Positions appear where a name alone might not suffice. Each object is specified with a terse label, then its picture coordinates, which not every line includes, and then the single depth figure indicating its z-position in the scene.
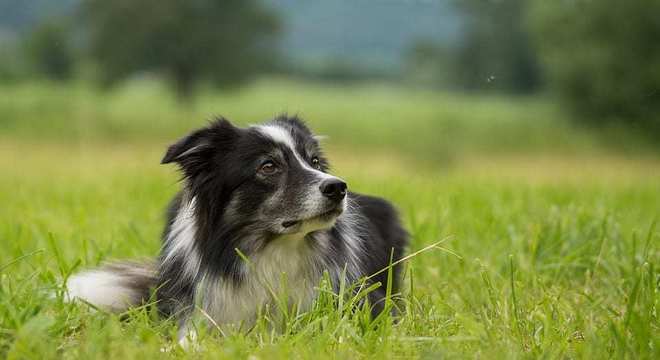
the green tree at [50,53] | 27.12
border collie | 3.11
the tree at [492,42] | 25.47
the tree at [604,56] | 16.12
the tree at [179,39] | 22.34
